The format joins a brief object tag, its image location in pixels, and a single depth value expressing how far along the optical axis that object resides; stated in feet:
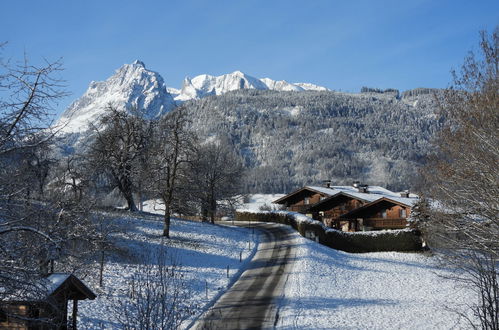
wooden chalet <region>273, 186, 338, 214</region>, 231.71
